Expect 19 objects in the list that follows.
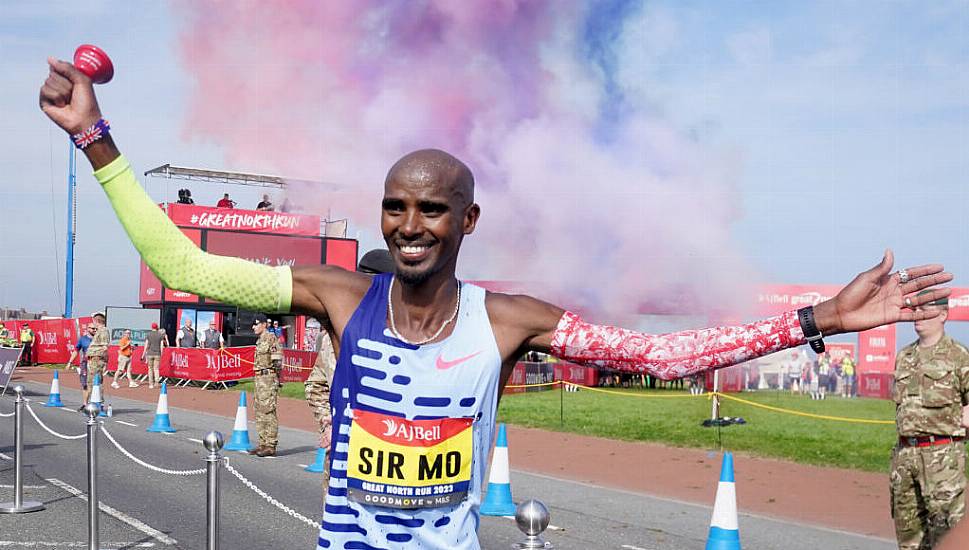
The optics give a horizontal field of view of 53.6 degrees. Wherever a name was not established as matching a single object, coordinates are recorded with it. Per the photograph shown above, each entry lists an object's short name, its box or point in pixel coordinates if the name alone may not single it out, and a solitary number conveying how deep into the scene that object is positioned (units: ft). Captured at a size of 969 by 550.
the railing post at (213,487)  18.25
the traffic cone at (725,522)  24.61
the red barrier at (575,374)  107.45
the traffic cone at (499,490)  33.35
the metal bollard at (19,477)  31.76
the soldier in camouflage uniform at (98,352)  65.82
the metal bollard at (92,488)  24.14
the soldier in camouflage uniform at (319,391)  31.09
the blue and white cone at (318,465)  42.66
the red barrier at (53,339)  134.10
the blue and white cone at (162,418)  58.13
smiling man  8.91
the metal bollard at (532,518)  11.12
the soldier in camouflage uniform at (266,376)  44.96
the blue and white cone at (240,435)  49.19
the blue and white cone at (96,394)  57.47
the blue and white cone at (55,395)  73.87
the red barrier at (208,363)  97.04
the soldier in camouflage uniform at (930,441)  23.32
